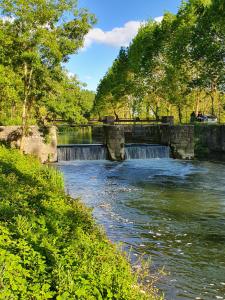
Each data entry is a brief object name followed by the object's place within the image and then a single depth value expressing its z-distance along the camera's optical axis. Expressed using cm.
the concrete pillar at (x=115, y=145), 3997
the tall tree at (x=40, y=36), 2508
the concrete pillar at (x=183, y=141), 4103
